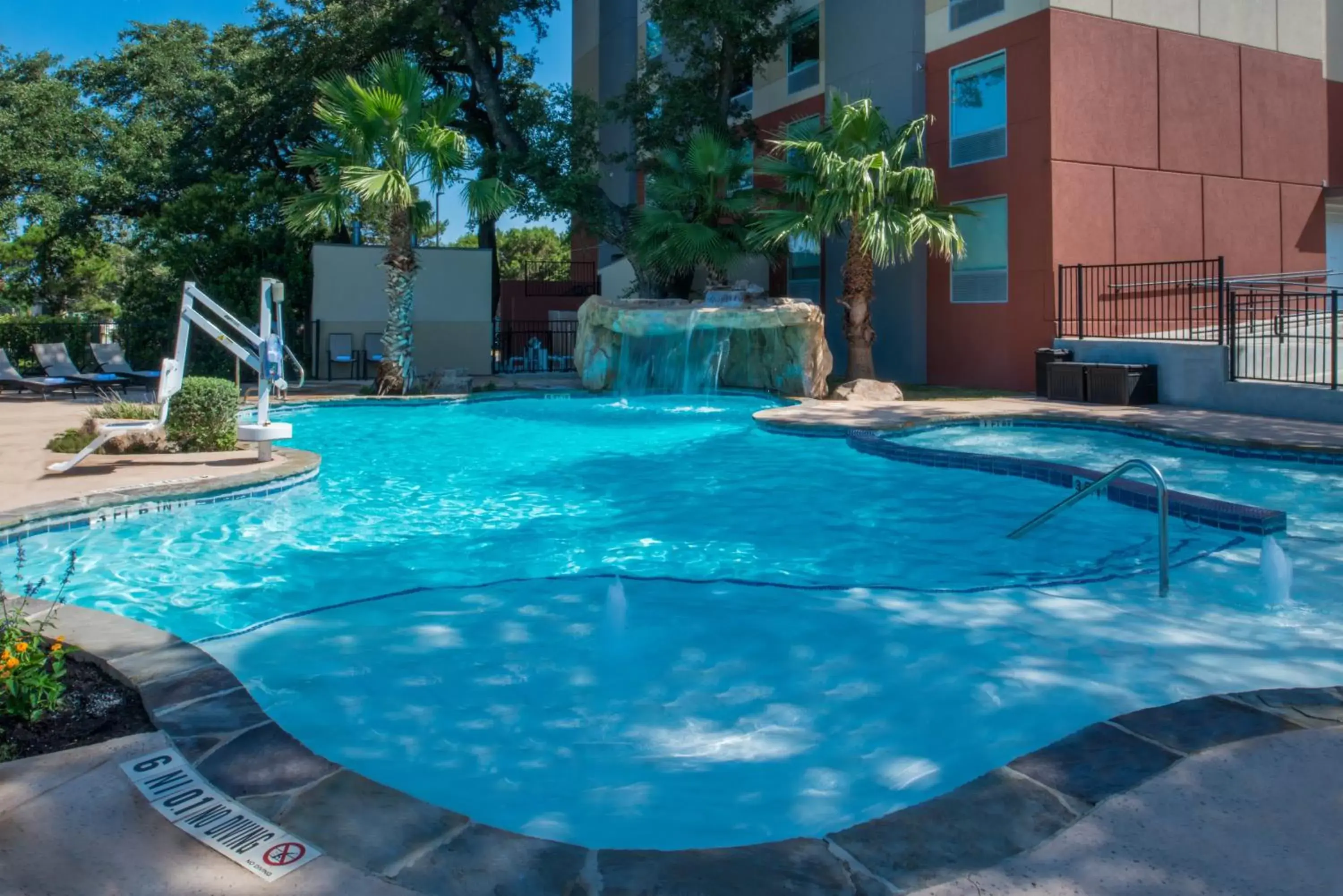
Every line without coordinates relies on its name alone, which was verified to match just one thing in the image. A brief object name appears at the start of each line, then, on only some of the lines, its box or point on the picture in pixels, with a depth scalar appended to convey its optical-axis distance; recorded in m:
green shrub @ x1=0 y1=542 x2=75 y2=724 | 3.32
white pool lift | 9.00
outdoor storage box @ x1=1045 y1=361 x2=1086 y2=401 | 14.68
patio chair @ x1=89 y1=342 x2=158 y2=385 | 17.08
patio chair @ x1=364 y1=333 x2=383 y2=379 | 21.08
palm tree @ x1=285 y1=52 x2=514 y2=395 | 15.70
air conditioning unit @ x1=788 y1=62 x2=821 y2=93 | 20.50
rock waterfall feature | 15.97
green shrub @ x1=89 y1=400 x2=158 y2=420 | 10.38
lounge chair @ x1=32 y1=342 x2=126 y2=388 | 16.66
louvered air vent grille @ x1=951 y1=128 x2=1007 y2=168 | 16.86
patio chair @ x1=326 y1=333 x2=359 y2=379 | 20.47
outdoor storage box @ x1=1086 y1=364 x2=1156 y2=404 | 14.01
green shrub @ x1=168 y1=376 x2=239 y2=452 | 10.28
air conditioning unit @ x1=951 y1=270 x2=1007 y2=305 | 17.09
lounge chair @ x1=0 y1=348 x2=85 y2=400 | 15.96
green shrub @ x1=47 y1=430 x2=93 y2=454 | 10.11
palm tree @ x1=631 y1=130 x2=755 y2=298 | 17.70
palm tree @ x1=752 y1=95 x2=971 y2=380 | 15.68
